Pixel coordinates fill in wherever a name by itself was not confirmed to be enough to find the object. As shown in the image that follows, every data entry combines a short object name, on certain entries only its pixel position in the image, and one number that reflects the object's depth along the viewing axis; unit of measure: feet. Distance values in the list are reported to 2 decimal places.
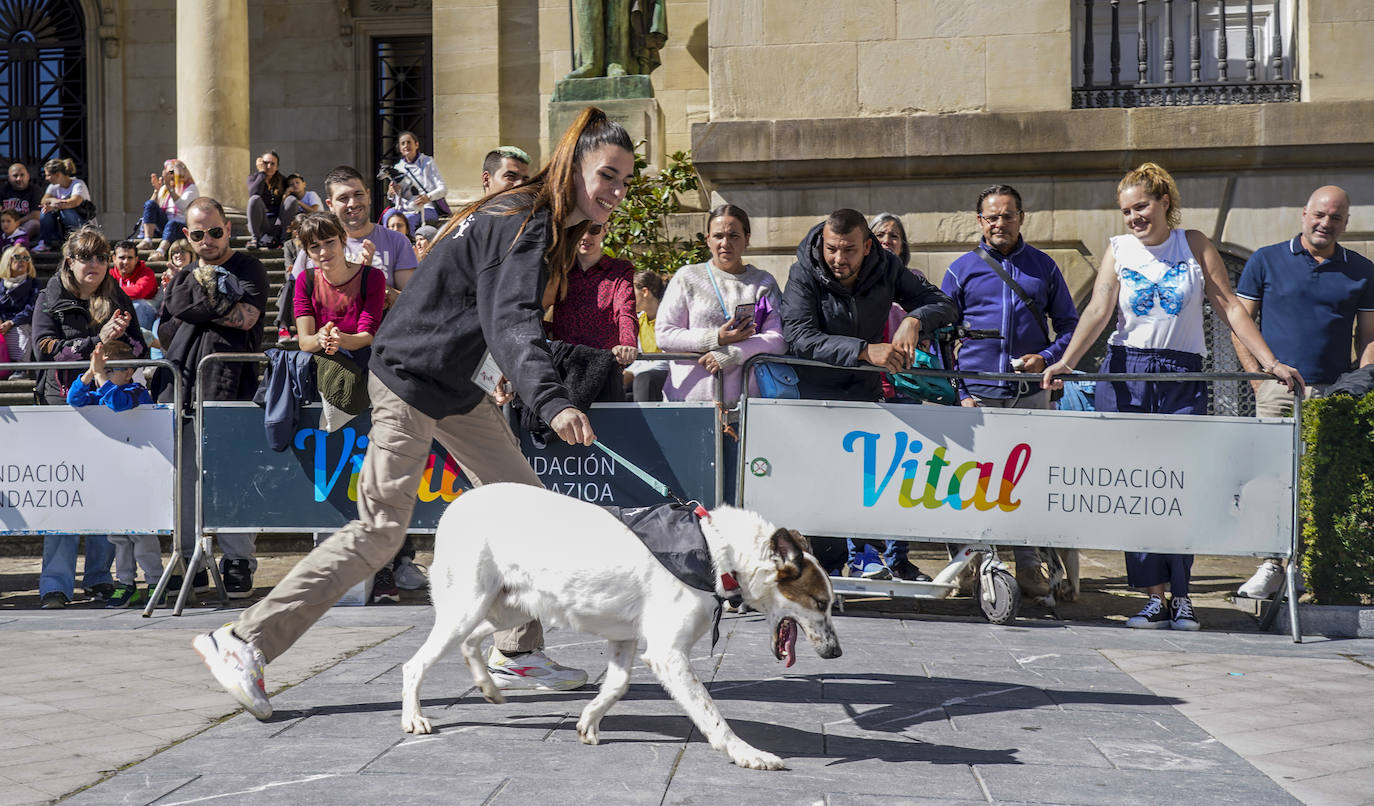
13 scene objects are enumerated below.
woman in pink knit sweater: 26.02
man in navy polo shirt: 26.37
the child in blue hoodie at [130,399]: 26.61
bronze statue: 51.62
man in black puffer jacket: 23.99
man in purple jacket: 26.32
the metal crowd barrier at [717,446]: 24.11
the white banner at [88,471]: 26.13
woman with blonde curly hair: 24.56
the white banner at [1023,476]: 24.23
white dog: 14.28
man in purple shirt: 27.09
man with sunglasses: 27.86
